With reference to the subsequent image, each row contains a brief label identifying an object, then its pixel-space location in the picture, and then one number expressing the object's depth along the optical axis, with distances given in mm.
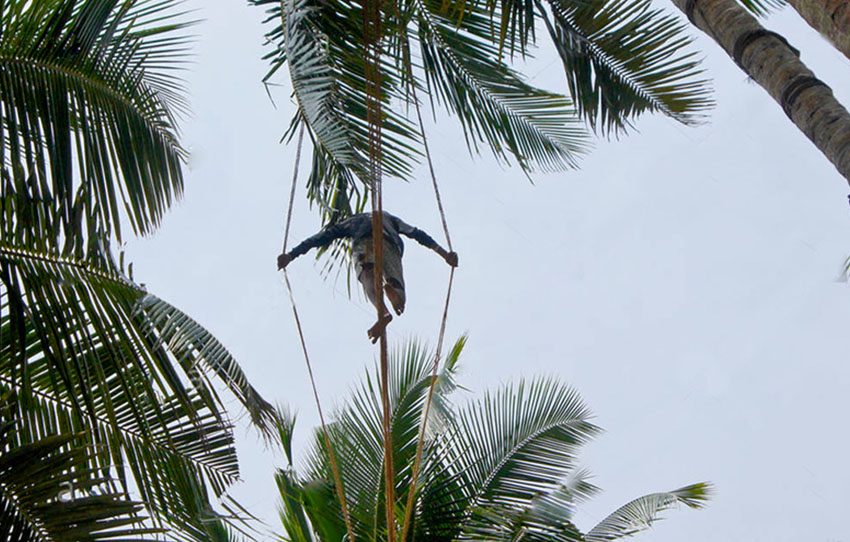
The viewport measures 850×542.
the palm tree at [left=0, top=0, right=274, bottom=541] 5957
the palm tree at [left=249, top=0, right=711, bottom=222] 9414
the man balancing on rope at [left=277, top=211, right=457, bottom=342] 10883
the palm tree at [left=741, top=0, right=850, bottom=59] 4570
